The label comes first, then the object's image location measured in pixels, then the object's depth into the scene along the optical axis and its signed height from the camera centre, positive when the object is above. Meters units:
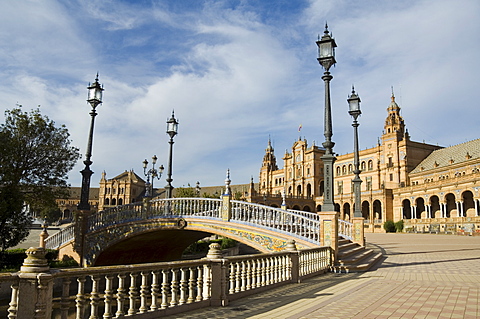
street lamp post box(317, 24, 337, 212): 12.64 +3.34
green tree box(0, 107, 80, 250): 16.97 +2.03
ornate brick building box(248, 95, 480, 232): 46.59 +5.76
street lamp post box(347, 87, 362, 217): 18.69 +4.72
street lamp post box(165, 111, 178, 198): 20.27 +4.33
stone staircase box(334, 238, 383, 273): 12.08 -1.56
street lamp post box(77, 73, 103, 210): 17.91 +3.54
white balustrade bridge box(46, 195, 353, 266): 14.27 -0.58
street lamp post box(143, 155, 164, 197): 24.48 +2.65
